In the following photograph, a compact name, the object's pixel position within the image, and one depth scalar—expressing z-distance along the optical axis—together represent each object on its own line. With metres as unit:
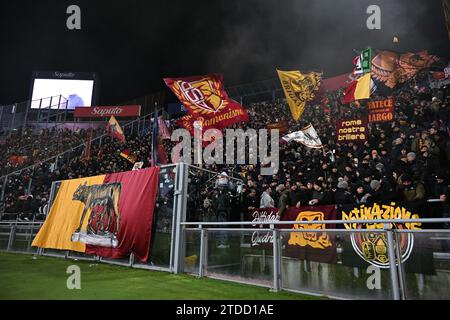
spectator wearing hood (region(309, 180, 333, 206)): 8.25
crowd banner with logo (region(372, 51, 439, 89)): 16.36
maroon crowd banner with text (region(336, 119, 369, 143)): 11.75
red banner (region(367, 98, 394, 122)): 12.38
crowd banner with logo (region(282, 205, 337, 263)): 5.09
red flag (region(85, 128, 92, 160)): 21.71
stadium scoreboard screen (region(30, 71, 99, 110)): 39.72
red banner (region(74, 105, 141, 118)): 34.00
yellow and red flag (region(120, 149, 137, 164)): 16.67
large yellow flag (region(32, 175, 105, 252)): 9.51
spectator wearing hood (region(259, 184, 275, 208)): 9.61
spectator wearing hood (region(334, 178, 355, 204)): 7.87
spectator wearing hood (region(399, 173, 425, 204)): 6.79
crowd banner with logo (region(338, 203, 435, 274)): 4.22
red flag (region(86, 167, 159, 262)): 7.73
